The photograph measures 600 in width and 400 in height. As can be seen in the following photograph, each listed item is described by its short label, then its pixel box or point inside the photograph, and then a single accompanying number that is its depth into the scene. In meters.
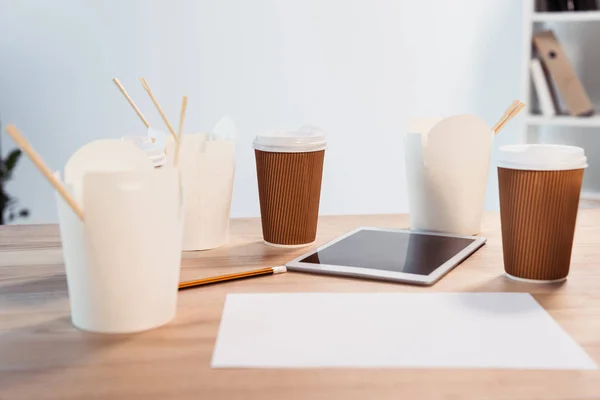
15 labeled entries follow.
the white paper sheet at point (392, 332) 0.64
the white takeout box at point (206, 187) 1.03
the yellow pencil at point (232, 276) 0.87
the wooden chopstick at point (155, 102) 1.01
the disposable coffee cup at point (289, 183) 1.08
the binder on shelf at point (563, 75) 2.70
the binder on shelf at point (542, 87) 2.72
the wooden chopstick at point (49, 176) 0.65
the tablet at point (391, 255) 0.92
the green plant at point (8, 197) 2.95
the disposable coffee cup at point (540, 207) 0.86
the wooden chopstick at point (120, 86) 1.02
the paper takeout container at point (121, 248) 0.71
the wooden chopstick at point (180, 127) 0.79
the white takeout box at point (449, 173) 1.13
